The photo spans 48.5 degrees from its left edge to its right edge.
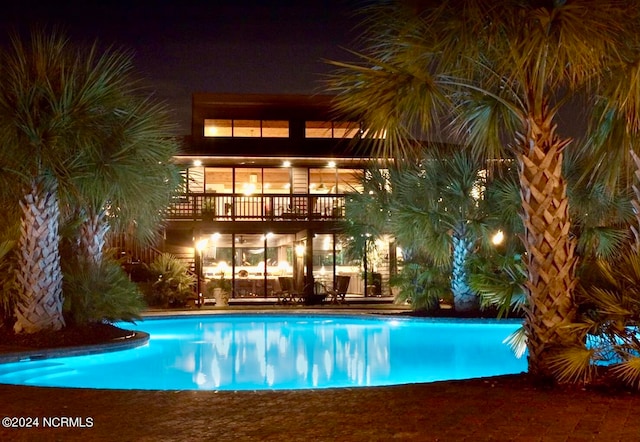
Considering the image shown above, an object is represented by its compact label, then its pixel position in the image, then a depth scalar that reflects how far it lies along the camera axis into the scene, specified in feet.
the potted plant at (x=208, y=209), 75.41
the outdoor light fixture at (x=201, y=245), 74.45
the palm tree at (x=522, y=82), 18.93
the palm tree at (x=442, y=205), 51.83
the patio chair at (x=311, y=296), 72.13
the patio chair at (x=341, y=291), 73.10
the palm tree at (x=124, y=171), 34.68
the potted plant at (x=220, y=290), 71.77
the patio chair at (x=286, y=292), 72.69
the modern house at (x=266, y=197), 77.30
